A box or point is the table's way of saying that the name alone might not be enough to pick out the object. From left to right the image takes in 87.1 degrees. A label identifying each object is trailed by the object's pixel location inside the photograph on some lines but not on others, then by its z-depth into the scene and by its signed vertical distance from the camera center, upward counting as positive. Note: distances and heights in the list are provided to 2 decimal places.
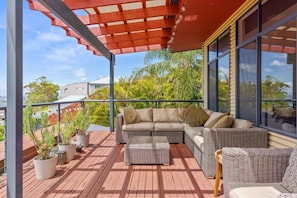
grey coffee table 2.55 -0.92
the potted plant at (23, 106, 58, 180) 2.14 -0.70
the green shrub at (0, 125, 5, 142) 2.21 -0.47
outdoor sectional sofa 2.17 -0.59
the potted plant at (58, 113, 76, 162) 2.69 -0.78
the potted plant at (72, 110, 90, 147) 3.25 -0.62
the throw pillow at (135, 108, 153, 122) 3.95 -0.42
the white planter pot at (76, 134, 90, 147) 3.37 -0.89
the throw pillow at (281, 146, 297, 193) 1.24 -0.64
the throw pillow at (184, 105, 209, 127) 3.50 -0.42
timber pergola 1.40 +1.52
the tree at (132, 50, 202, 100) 6.69 +1.03
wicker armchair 1.44 -0.63
